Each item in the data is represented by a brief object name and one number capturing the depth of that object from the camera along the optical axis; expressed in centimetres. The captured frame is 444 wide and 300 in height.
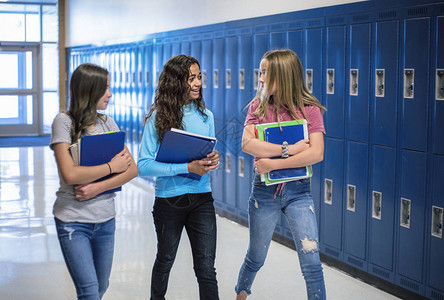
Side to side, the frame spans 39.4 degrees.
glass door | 1511
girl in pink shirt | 285
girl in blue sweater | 280
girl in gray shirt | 245
